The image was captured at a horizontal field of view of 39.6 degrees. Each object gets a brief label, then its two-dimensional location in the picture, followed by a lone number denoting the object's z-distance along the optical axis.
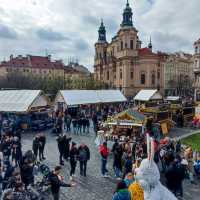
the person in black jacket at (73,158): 10.93
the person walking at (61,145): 12.60
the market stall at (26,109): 21.17
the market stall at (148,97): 34.22
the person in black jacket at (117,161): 11.15
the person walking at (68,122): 21.36
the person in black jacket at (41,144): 13.23
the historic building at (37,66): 82.66
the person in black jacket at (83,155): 11.09
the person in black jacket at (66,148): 12.89
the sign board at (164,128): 21.06
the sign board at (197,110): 28.24
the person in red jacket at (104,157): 11.27
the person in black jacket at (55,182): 7.71
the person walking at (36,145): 13.07
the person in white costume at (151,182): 4.19
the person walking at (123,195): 5.34
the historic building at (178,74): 94.75
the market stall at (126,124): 16.42
